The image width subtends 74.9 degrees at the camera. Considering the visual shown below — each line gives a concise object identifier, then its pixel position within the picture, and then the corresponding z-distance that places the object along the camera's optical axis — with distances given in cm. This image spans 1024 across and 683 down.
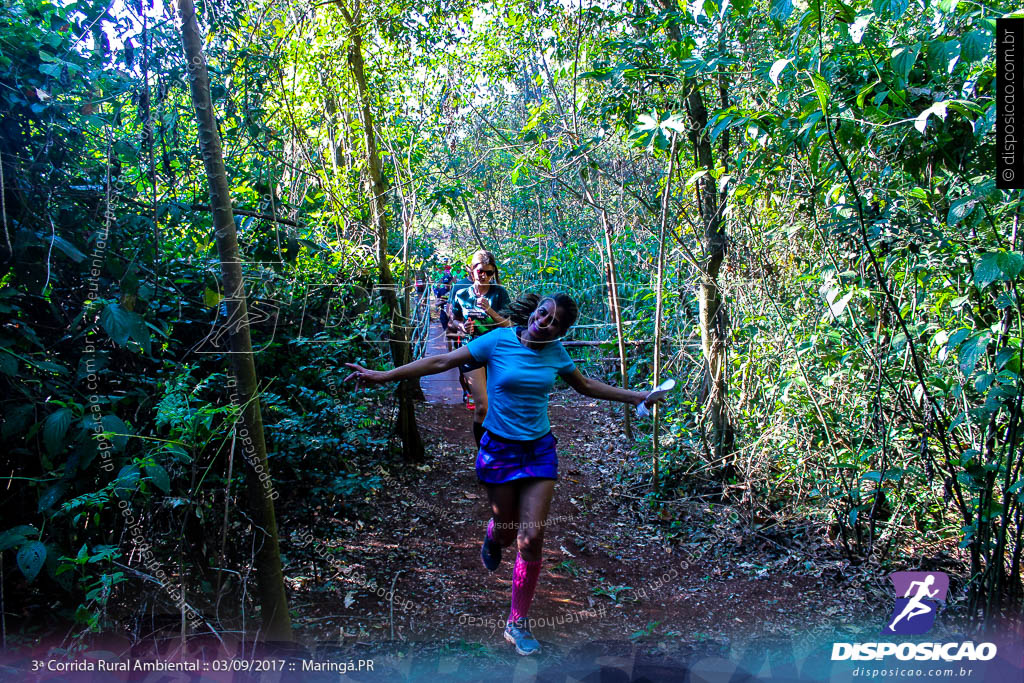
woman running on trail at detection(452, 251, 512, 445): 545
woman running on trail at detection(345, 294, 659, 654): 346
